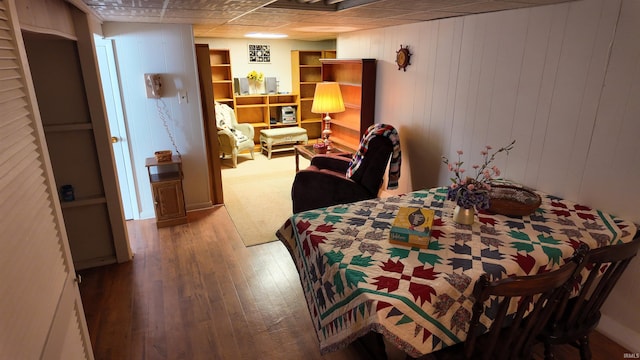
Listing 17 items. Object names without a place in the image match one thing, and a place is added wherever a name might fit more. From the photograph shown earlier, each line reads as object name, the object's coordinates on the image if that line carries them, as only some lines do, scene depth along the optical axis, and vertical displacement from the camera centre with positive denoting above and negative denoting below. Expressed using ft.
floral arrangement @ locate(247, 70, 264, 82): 22.21 -0.07
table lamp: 14.12 -0.91
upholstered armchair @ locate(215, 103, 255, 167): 18.79 -3.04
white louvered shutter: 2.95 -1.48
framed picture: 22.36 +1.29
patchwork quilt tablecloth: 4.55 -2.60
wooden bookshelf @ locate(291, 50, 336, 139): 22.86 -0.20
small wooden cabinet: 11.98 -3.81
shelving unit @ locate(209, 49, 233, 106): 20.85 -0.07
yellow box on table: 5.60 -2.34
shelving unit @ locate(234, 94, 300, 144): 22.38 -2.03
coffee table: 14.44 -3.03
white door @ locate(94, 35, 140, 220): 11.50 -1.58
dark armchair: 10.44 -2.96
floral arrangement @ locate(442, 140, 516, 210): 6.24 -1.98
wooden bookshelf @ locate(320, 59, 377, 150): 13.26 -0.79
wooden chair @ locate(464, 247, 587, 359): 4.08 -2.85
